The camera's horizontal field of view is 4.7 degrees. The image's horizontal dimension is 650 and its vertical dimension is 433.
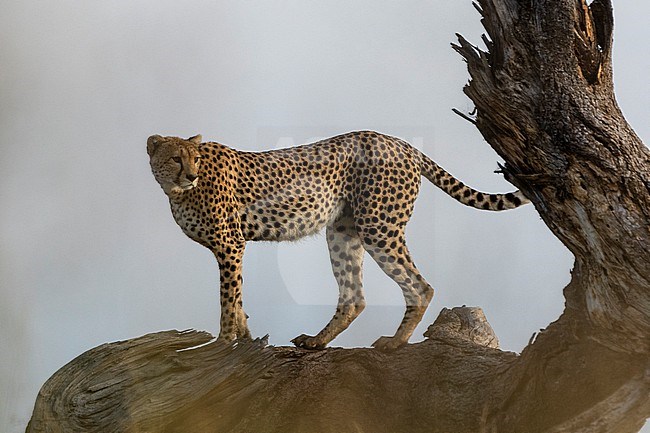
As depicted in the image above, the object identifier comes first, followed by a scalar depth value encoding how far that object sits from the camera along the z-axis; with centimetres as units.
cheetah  3166
